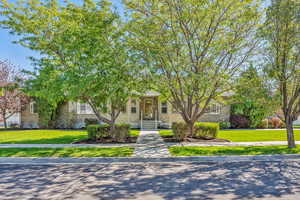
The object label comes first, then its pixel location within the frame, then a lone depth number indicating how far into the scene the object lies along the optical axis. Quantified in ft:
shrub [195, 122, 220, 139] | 42.57
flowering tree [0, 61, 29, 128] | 67.00
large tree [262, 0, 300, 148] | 27.17
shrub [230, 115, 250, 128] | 66.03
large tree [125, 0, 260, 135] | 31.48
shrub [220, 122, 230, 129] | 65.05
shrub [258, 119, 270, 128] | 65.65
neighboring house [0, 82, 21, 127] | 73.41
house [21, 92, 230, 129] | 66.33
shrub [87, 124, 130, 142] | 38.93
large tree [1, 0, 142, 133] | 31.04
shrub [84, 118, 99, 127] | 64.03
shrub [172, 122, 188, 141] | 39.55
